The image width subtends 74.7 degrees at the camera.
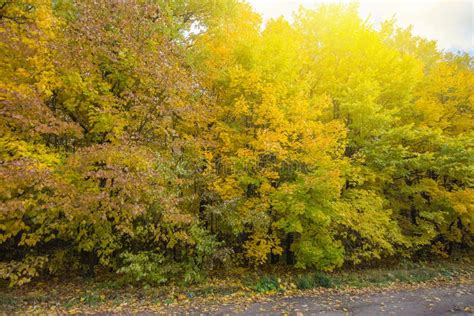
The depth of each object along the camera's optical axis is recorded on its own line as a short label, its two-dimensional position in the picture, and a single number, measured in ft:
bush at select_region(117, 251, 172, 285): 30.37
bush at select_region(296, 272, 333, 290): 34.55
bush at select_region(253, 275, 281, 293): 32.68
